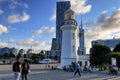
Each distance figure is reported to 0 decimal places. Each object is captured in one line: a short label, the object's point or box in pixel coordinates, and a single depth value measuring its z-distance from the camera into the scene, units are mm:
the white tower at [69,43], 18057
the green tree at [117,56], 16459
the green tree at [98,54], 22069
